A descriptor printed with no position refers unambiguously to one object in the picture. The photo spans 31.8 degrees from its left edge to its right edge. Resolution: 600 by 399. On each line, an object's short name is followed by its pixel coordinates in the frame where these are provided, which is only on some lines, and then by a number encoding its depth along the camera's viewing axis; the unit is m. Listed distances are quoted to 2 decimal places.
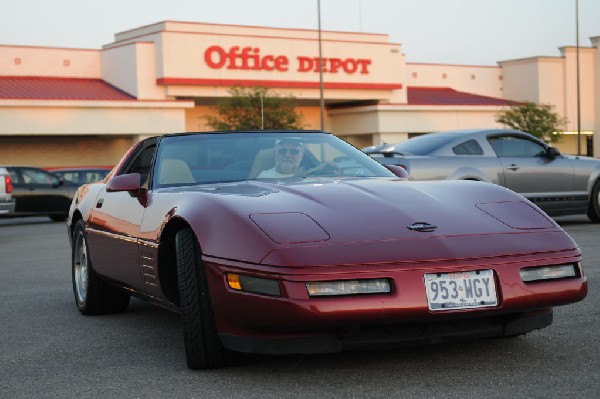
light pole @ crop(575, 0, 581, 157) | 51.25
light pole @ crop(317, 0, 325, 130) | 43.17
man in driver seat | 6.51
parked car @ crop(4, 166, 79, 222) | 25.52
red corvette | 4.80
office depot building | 48.94
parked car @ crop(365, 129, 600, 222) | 14.95
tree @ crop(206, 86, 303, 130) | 50.62
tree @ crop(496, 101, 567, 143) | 58.16
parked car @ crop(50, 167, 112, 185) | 28.77
